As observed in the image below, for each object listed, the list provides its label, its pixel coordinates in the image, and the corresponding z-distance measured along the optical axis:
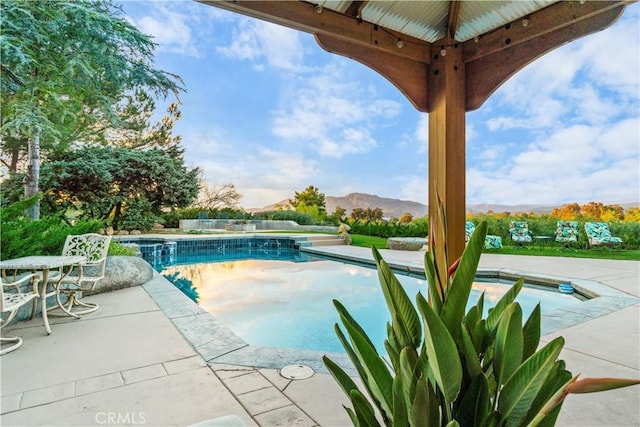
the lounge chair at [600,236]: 9.10
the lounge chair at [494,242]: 10.23
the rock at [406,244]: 10.35
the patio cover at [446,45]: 2.36
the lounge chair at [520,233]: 10.45
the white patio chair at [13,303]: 2.65
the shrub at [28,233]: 3.99
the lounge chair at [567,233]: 9.60
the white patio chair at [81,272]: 3.69
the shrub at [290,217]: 17.98
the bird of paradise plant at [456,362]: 0.67
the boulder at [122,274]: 4.71
